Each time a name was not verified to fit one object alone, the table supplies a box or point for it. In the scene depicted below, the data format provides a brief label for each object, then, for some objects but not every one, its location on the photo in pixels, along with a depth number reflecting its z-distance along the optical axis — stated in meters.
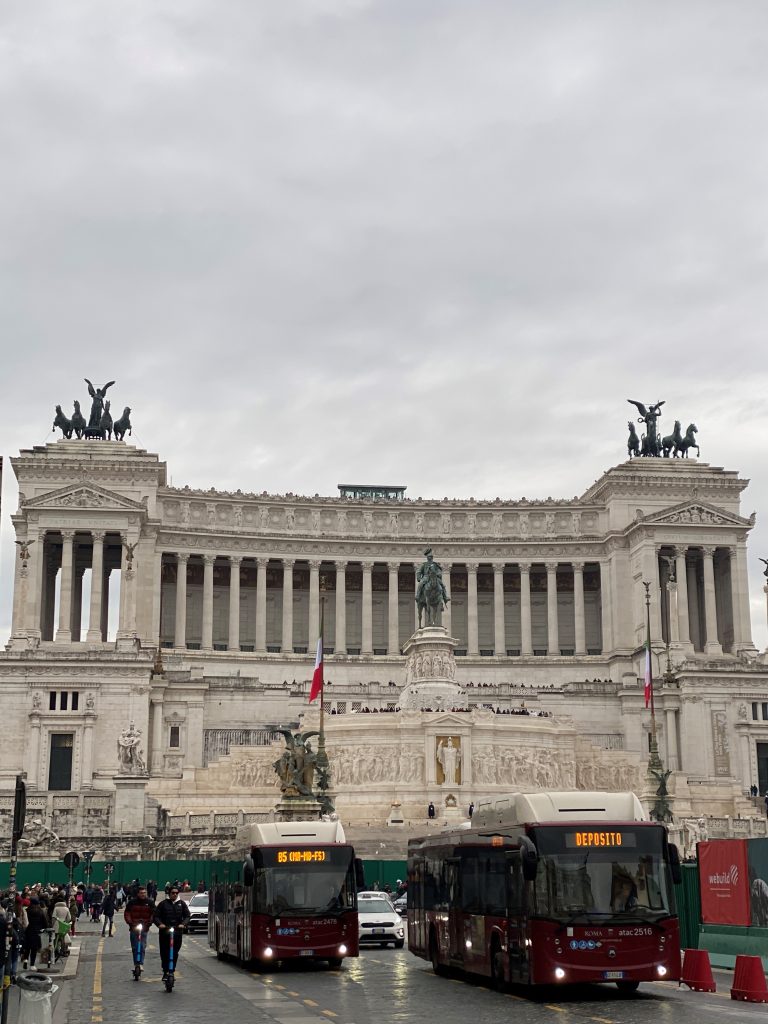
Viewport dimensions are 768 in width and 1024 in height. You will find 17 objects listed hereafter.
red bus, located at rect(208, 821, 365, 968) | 34.25
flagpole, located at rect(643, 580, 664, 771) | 71.69
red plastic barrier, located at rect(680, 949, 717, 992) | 31.00
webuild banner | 33.12
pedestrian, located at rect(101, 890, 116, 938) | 55.66
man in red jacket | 35.53
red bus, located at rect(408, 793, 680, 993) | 27.44
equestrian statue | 101.38
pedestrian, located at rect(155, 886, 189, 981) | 32.94
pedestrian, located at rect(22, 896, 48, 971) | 35.53
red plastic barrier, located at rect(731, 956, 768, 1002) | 28.65
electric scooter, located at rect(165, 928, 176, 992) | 32.19
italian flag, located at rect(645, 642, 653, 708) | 82.25
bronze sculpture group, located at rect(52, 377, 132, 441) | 124.19
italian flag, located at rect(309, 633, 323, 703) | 77.99
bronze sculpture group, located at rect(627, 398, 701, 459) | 133.12
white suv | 46.28
